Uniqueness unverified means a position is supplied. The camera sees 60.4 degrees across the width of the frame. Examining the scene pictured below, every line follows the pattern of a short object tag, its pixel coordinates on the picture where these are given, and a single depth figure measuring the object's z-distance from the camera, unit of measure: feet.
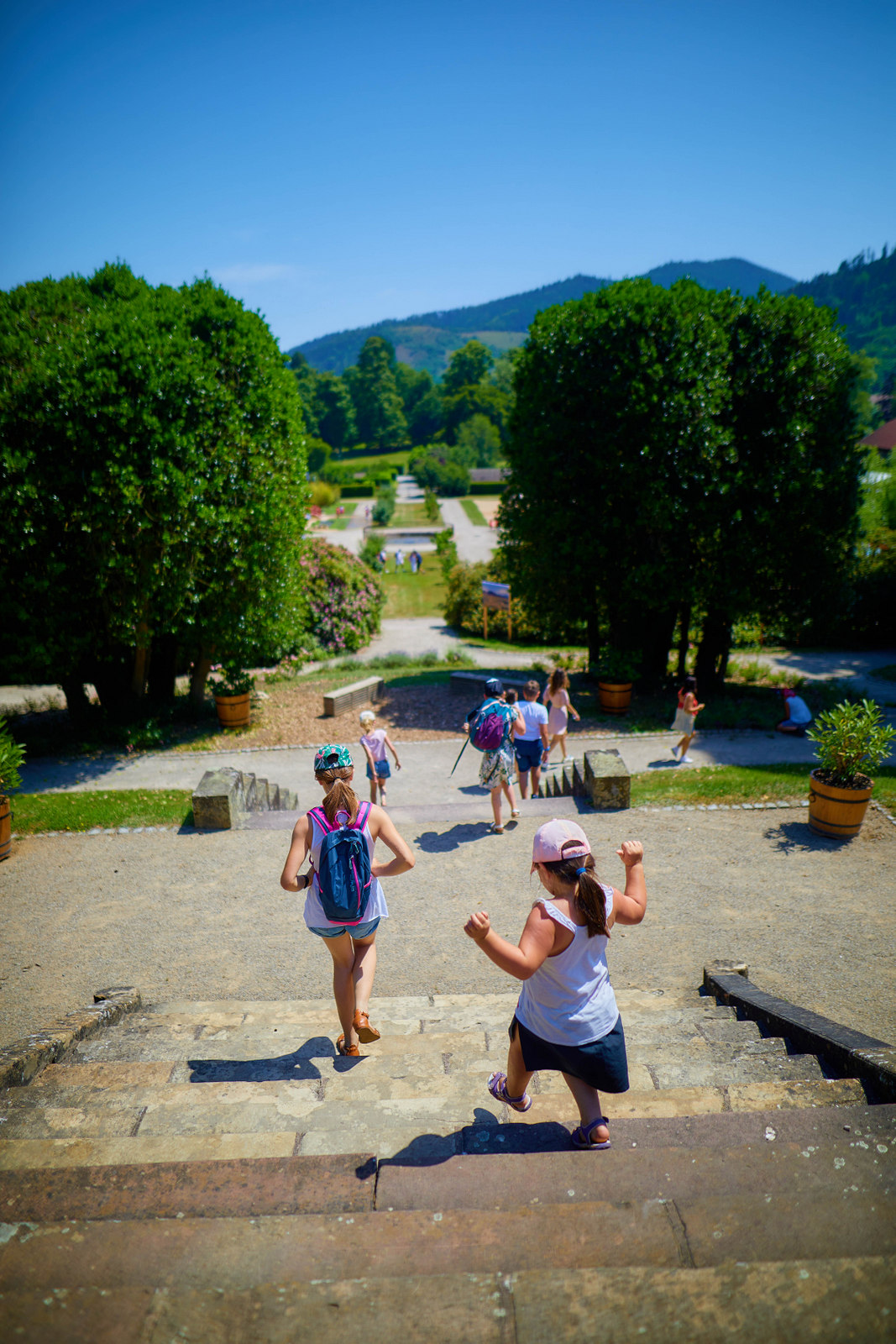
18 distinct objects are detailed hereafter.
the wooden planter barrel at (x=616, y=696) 50.55
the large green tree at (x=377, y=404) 400.26
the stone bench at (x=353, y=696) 52.90
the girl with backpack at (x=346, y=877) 13.66
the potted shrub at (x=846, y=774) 27.12
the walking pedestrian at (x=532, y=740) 30.32
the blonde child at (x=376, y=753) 30.81
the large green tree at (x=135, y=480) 38.93
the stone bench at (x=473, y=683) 56.93
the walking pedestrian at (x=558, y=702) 34.40
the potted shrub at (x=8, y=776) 28.94
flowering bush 74.64
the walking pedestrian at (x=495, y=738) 26.21
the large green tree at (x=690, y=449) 48.01
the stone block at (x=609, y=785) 29.55
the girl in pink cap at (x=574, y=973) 10.49
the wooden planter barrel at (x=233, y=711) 48.42
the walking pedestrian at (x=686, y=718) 39.37
